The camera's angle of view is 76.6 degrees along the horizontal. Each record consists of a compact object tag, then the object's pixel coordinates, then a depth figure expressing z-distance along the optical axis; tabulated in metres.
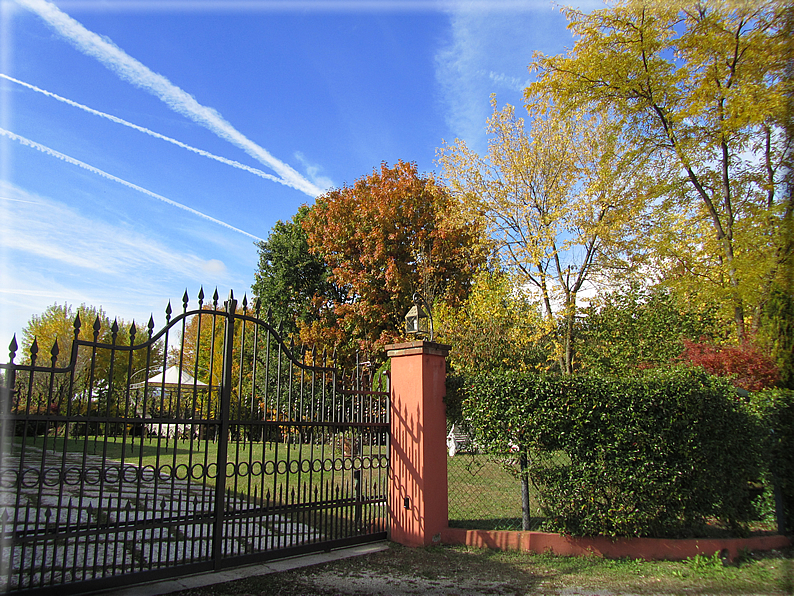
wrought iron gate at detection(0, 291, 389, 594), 3.82
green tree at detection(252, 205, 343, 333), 22.34
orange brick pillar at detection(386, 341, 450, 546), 6.02
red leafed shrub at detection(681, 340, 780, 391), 7.62
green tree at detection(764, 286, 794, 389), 7.53
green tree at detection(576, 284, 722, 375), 15.34
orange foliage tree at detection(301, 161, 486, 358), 18.77
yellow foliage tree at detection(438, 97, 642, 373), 16.09
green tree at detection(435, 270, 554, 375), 12.94
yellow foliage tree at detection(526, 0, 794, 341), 8.66
